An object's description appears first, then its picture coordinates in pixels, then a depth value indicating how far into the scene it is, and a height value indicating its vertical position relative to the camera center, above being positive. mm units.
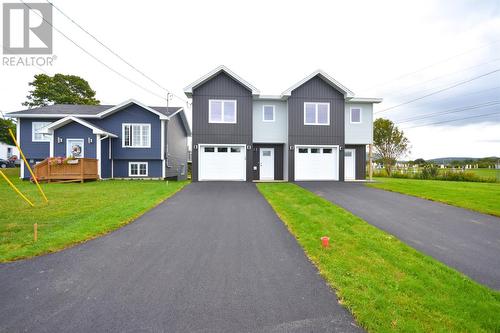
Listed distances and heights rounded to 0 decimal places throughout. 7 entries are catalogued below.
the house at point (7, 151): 40350 +2808
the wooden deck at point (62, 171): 15379 -314
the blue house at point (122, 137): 18391 +2283
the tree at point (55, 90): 35594 +11726
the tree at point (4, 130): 36244 +5637
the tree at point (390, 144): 33062 +3258
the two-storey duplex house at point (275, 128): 15758 +2680
